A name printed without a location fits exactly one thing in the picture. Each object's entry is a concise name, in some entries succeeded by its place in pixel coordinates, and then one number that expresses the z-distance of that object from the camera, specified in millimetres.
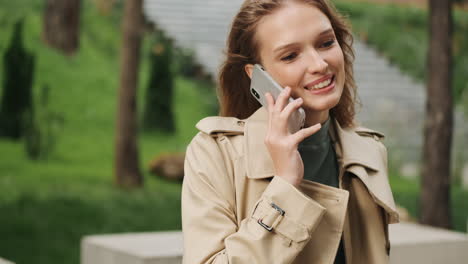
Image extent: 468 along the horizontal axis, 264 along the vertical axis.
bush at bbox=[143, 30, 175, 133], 10258
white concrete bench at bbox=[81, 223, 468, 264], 3814
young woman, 1701
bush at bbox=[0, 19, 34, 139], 9055
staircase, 12156
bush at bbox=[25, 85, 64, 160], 8836
